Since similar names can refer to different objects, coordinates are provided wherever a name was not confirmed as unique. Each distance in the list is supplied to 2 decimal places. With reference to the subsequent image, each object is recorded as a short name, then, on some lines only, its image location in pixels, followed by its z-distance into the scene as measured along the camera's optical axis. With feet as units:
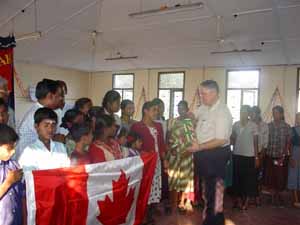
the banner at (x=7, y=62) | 10.97
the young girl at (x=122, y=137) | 9.51
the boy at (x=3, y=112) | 7.55
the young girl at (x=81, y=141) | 7.86
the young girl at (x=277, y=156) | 14.46
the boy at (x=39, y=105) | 7.34
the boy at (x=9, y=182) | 5.80
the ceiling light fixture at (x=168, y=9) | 14.73
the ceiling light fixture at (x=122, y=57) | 29.35
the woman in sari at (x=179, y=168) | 12.23
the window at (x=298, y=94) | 29.43
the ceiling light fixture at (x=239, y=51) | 24.24
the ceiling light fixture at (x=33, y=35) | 18.43
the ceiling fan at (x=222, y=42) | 21.98
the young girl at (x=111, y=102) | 10.32
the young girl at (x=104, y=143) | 8.18
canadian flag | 6.20
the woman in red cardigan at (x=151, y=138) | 10.86
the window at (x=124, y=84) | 38.68
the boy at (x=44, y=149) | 6.59
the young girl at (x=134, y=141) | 10.27
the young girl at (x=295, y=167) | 14.78
